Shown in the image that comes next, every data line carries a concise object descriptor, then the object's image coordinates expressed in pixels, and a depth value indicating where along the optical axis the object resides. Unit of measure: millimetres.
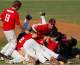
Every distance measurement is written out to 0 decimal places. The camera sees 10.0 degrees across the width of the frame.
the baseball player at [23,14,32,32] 13570
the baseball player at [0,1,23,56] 13133
